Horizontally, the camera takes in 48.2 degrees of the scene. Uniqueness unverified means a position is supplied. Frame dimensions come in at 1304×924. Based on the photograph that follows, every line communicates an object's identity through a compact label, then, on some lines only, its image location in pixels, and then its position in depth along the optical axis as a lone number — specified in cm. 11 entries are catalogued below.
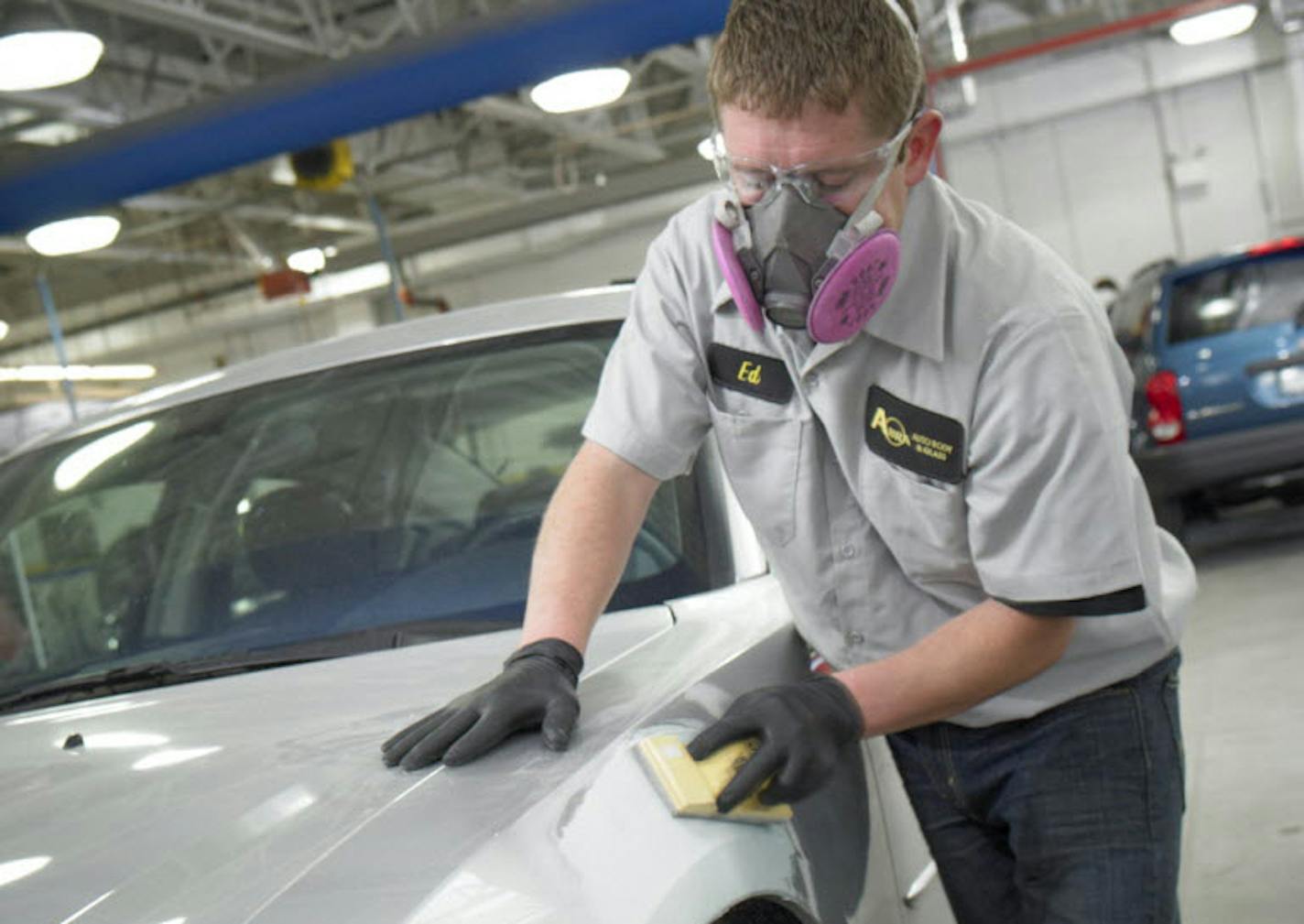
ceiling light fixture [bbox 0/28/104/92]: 564
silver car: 119
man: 144
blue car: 602
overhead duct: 621
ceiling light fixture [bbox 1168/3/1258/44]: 1134
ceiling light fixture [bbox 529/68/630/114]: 705
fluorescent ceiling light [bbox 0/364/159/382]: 1262
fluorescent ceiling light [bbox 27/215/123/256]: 822
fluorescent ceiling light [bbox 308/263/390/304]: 1775
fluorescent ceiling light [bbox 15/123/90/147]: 1101
